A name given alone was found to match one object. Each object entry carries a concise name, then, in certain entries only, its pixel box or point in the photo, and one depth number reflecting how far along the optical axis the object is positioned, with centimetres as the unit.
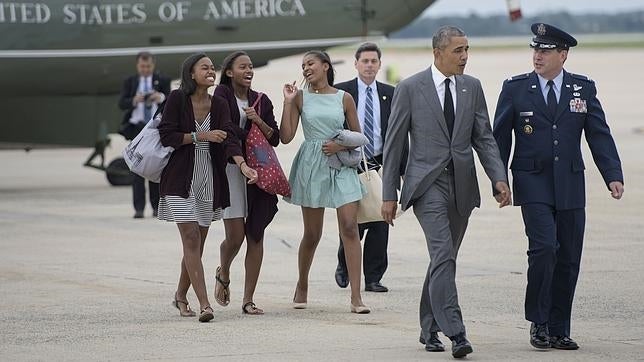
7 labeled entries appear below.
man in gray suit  1600
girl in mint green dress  1911
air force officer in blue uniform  1622
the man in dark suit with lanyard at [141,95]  3120
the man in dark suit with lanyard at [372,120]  2094
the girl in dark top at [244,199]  1902
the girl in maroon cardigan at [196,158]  1845
